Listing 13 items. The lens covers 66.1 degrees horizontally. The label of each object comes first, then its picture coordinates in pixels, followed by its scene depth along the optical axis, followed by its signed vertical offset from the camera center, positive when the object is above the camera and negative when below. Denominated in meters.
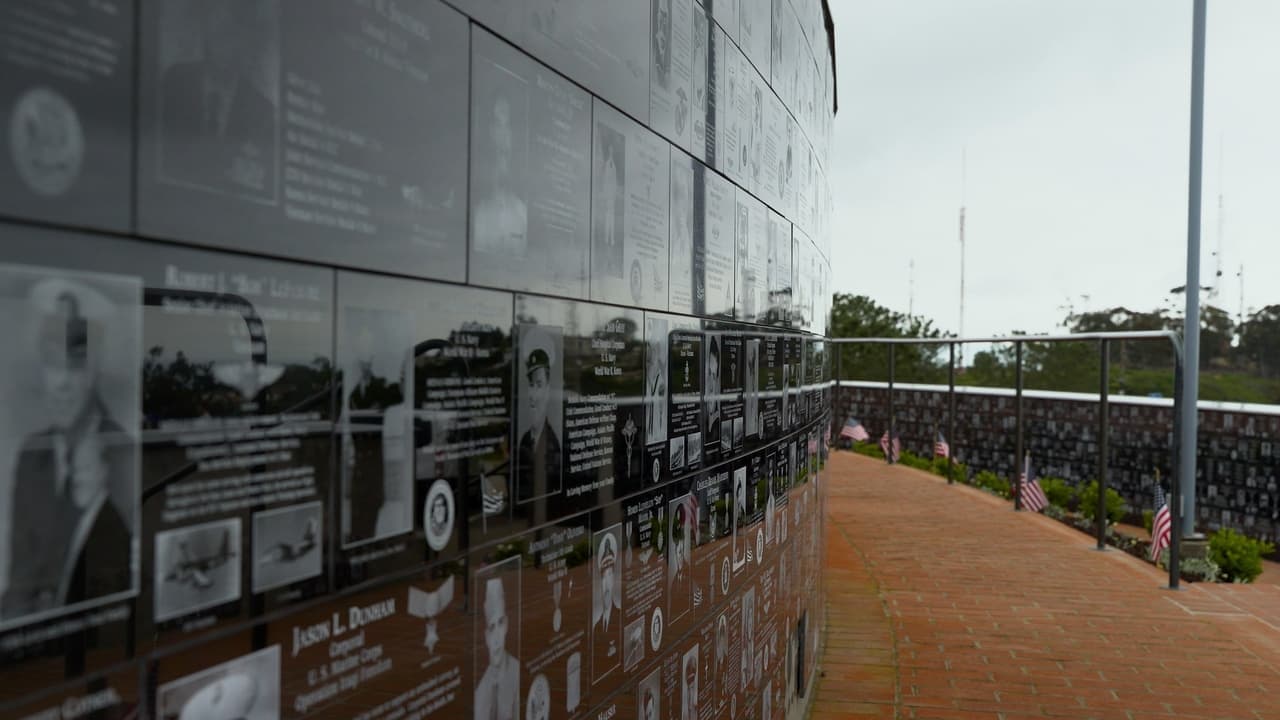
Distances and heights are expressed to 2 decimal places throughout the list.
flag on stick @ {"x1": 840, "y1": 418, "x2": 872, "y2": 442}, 12.77 -0.98
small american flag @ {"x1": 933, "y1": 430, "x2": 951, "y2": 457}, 12.23 -1.13
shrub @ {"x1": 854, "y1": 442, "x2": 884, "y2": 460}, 13.73 -1.33
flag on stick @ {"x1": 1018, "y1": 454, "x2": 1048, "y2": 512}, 8.41 -1.14
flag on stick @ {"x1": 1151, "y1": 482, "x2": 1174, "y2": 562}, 6.38 -1.09
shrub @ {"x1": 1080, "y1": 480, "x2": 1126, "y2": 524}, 9.83 -1.45
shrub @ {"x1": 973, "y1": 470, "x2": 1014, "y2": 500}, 11.05 -1.46
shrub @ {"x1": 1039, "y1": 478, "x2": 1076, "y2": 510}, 10.77 -1.47
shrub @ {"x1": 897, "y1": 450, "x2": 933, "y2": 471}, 12.90 -1.38
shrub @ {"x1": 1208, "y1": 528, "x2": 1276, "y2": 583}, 8.01 -1.60
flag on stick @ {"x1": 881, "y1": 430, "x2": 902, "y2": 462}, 11.45 -1.12
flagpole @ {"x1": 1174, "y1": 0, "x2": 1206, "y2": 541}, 9.56 +1.02
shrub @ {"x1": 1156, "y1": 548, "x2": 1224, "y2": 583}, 7.21 -1.54
